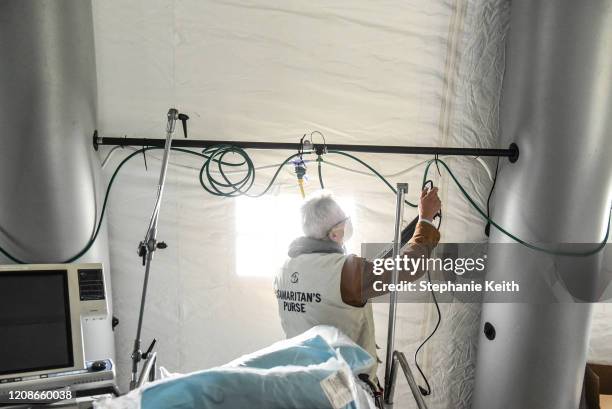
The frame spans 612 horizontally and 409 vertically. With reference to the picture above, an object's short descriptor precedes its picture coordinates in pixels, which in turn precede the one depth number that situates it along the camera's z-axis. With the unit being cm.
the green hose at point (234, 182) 160
